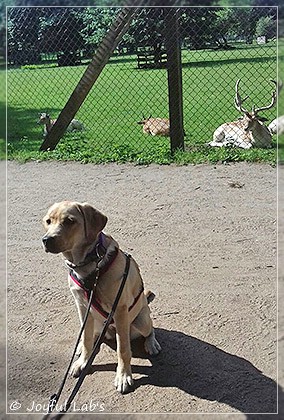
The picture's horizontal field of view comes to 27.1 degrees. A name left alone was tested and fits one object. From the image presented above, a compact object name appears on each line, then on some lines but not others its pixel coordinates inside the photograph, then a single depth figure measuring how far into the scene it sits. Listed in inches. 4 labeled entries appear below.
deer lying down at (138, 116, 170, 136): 335.3
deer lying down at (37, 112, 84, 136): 339.1
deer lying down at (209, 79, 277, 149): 301.4
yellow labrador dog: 106.7
